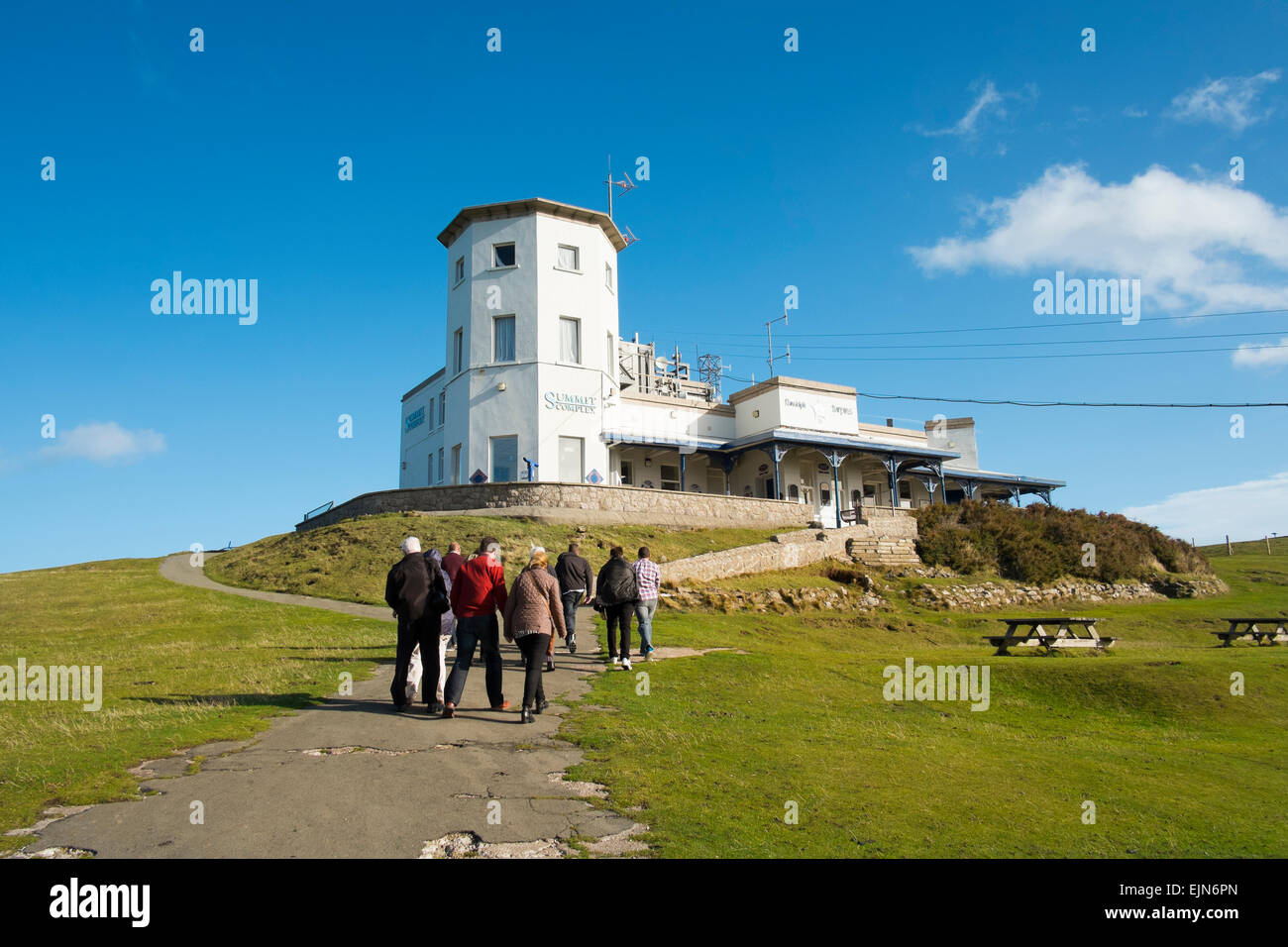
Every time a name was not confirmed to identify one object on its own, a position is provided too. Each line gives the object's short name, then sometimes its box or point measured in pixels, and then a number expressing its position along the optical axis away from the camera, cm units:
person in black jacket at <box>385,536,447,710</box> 988
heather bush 3494
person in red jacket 970
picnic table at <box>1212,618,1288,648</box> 1914
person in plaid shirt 1392
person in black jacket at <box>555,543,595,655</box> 1424
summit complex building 3847
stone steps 3372
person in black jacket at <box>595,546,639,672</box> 1305
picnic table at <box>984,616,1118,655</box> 1666
